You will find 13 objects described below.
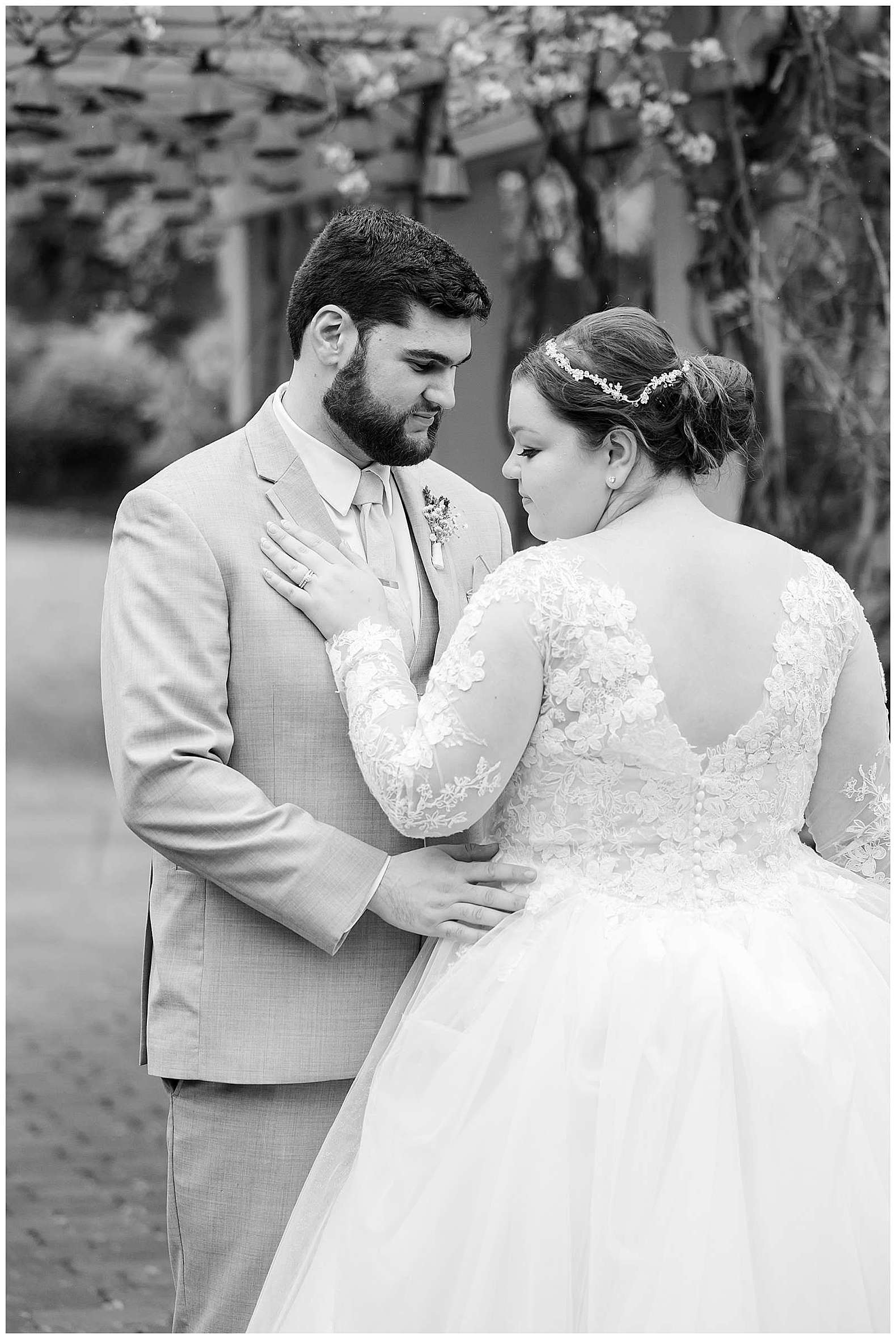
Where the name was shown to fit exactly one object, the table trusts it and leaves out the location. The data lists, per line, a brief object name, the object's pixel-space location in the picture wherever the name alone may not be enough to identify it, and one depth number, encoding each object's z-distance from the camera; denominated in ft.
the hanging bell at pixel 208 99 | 18.07
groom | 7.68
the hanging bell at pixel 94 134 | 19.13
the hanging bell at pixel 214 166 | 19.57
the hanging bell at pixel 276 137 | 18.47
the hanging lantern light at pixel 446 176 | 18.08
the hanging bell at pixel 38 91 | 17.62
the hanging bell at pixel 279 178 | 19.27
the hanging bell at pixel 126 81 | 17.99
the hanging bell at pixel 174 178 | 20.16
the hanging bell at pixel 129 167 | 20.08
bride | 6.66
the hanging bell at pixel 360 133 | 18.33
